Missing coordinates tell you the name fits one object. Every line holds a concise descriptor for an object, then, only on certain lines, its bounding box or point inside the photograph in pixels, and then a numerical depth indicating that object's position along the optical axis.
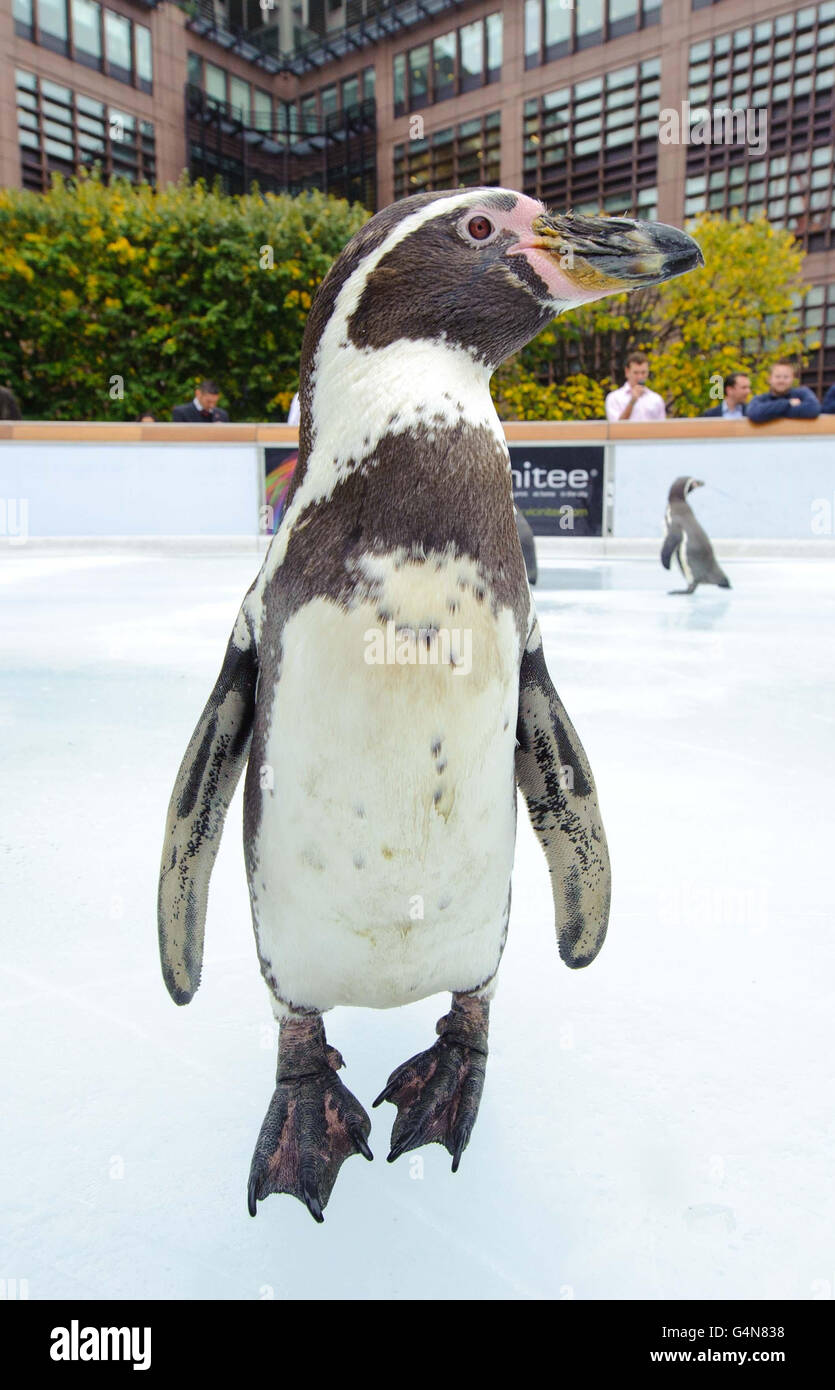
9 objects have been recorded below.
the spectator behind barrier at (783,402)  8.19
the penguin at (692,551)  5.82
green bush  14.69
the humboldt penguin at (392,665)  0.93
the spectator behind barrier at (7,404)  10.06
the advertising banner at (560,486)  8.89
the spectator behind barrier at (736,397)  9.13
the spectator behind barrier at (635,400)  9.08
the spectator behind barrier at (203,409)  10.02
